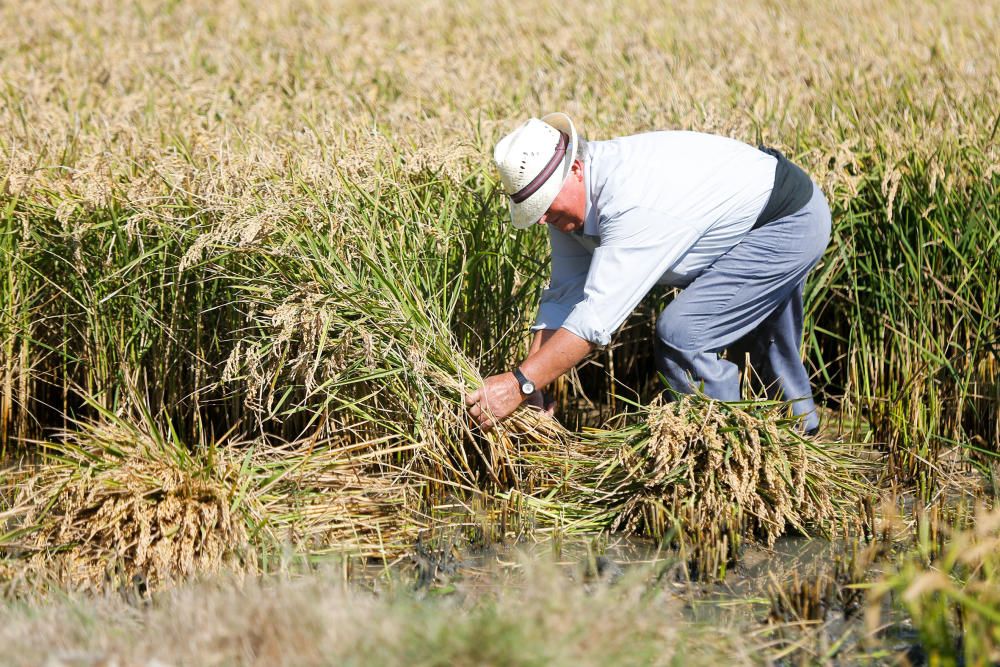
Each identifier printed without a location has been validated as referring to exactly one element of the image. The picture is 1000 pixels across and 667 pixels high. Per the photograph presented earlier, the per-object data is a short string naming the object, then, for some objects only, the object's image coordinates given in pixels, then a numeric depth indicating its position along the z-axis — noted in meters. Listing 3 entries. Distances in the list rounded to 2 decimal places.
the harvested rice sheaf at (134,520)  6.18
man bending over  6.78
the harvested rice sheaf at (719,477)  6.69
